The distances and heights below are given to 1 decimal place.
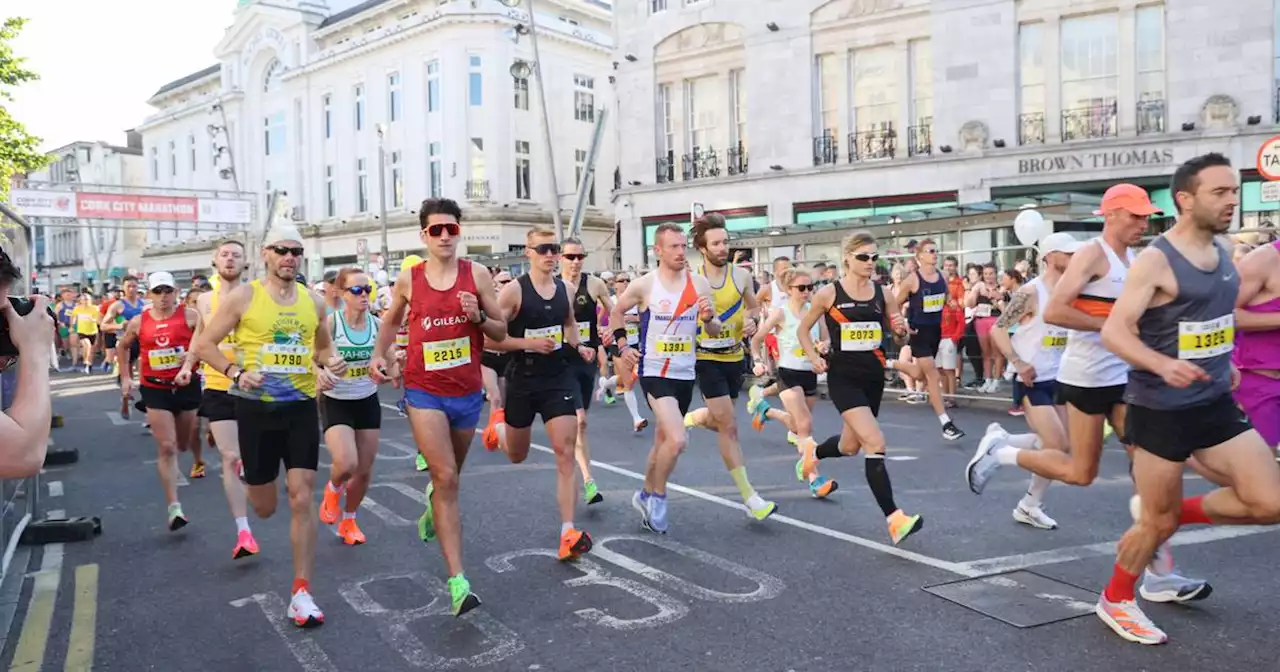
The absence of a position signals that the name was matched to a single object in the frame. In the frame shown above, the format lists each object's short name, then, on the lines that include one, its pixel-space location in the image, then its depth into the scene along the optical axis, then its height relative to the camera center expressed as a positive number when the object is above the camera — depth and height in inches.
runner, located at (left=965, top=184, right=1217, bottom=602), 211.2 -16.2
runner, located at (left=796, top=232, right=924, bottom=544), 255.6 -20.2
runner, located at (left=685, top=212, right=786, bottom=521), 279.7 -20.0
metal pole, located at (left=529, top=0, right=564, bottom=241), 1061.0 +134.6
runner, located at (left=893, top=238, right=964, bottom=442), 450.9 -14.5
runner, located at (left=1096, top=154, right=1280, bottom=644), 168.6 -19.6
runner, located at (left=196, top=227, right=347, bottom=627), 216.7 -16.9
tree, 1131.3 +181.2
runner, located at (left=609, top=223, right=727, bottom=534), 269.7 -16.7
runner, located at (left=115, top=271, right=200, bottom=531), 309.3 -24.8
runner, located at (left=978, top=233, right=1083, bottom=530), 253.8 -23.4
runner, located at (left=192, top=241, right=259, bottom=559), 269.0 -33.2
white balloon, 582.9 +21.4
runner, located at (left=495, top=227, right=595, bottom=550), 250.1 -19.9
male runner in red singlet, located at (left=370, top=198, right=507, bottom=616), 211.6 -13.4
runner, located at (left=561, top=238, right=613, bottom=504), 314.5 -11.2
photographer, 106.7 -10.4
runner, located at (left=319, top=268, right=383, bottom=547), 254.7 -33.5
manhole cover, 188.1 -62.2
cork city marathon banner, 1312.7 +114.1
